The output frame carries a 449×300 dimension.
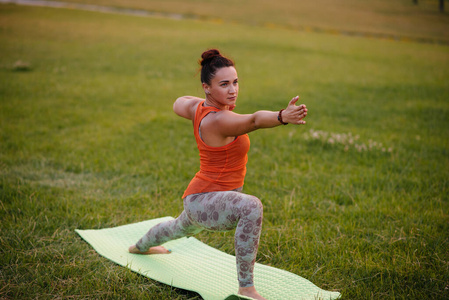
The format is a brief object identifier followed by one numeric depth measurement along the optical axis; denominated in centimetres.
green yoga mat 320
